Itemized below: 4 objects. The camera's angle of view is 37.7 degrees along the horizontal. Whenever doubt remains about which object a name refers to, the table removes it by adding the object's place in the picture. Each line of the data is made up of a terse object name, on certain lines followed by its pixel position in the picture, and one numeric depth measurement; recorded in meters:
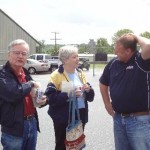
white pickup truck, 19.98
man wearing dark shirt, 2.35
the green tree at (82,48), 65.21
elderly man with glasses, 2.23
